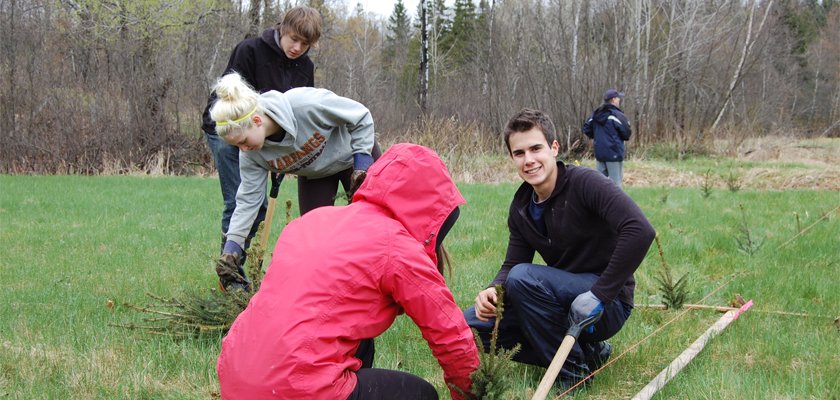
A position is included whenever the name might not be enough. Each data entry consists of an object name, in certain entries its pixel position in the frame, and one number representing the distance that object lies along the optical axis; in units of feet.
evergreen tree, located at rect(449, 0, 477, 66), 124.98
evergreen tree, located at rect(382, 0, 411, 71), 140.77
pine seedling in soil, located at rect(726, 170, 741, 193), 35.59
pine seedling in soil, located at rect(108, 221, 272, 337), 11.37
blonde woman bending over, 10.18
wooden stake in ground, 9.05
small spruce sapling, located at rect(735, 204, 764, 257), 18.83
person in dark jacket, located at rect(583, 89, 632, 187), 32.78
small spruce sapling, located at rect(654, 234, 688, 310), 13.54
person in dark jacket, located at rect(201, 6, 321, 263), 12.87
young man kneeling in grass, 9.57
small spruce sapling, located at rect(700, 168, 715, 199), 33.34
